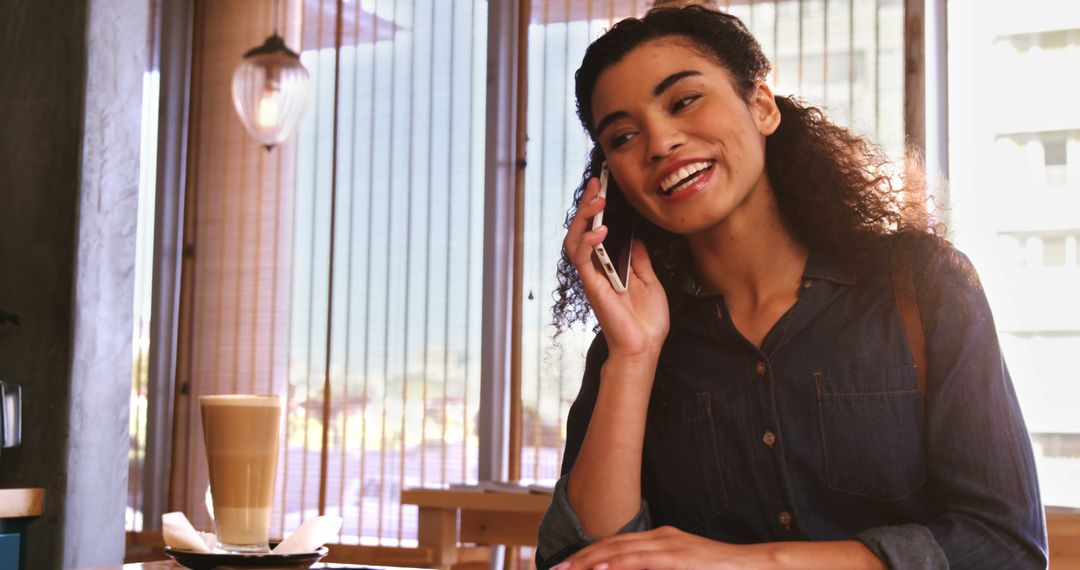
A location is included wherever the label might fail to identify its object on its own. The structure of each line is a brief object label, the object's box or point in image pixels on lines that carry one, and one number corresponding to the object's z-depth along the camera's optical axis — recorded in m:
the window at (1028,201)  3.97
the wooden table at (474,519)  3.65
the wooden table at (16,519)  2.59
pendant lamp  4.27
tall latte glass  1.21
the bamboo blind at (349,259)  4.94
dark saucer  1.11
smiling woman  1.25
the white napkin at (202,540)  1.15
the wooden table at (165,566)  1.27
